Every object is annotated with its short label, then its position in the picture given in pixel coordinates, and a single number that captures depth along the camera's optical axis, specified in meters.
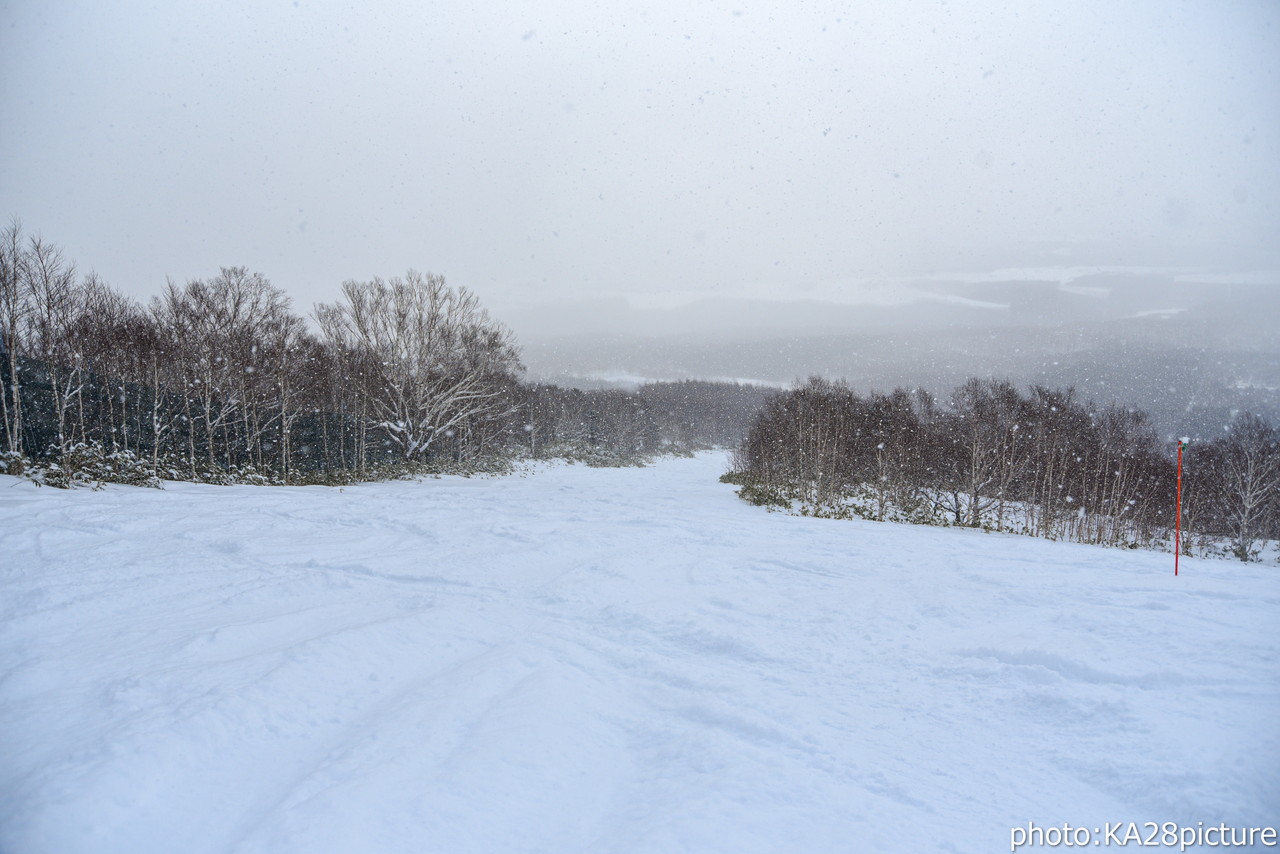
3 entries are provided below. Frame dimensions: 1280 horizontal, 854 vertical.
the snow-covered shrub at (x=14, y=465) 10.54
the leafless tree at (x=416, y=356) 22.42
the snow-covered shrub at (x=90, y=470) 10.02
